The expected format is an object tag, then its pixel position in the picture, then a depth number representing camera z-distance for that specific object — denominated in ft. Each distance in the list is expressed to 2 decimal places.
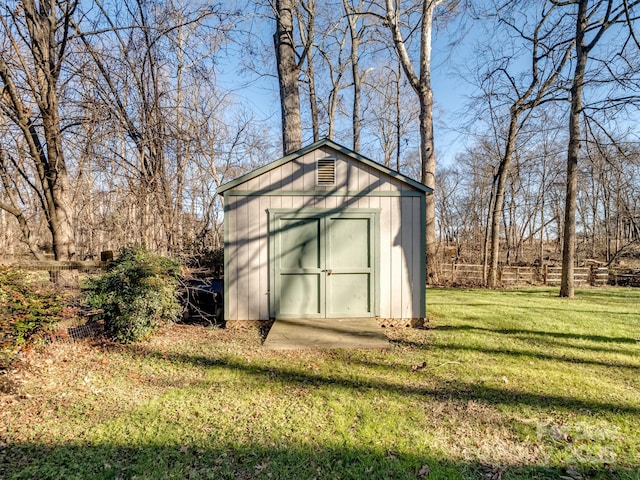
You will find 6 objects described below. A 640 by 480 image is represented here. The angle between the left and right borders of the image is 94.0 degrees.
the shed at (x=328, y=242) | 19.11
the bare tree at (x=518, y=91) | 32.99
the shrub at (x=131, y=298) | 15.51
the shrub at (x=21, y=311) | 11.52
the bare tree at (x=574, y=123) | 28.86
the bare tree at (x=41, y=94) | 17.10
